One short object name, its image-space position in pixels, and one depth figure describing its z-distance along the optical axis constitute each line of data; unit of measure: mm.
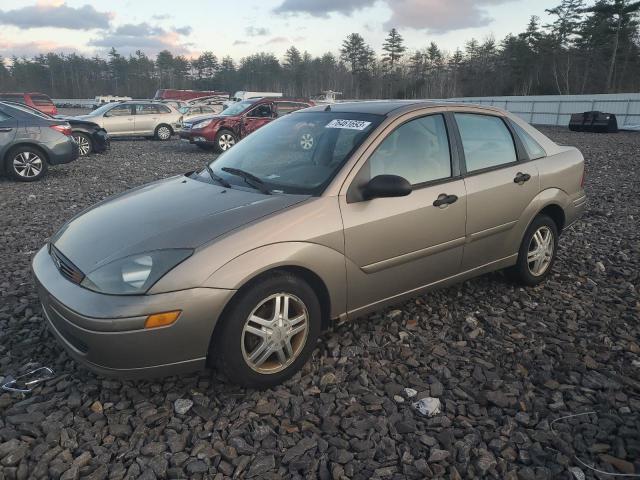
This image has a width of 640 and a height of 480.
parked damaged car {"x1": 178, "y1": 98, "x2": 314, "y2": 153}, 14656
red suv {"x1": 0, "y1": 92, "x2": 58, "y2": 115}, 20641
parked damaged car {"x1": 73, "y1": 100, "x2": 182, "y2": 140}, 17688
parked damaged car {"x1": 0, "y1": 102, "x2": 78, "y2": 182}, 9328
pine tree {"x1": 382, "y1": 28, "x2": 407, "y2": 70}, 80125
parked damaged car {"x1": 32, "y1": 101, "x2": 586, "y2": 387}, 2473
